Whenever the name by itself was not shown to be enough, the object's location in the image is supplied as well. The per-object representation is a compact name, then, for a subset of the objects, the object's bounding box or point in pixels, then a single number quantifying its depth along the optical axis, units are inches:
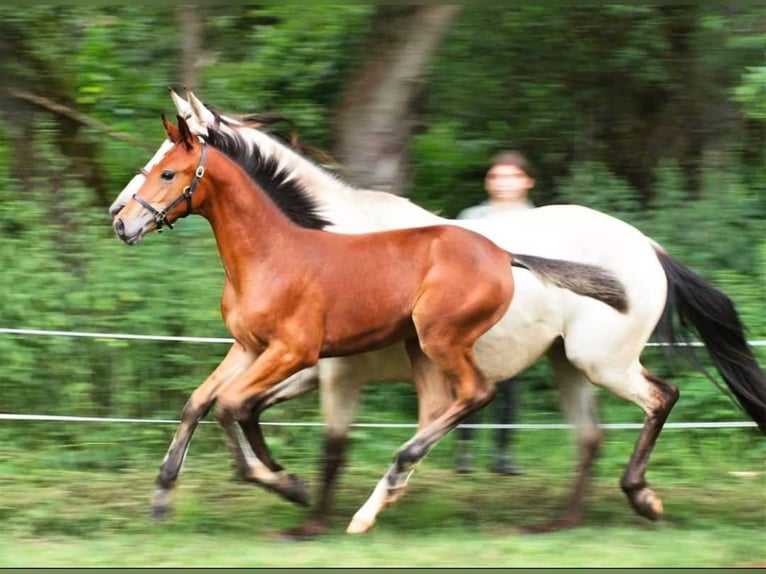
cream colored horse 456.4
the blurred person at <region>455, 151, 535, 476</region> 525.3
